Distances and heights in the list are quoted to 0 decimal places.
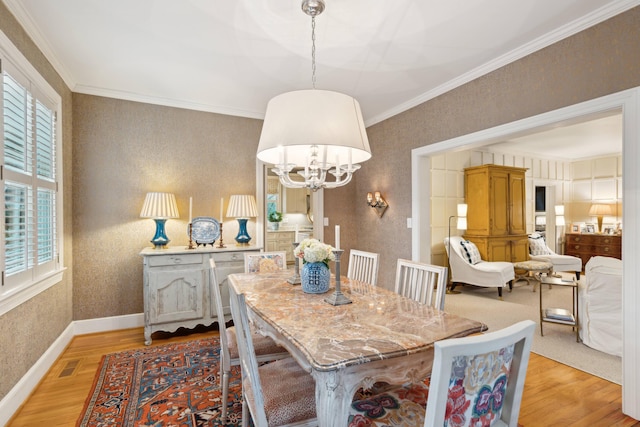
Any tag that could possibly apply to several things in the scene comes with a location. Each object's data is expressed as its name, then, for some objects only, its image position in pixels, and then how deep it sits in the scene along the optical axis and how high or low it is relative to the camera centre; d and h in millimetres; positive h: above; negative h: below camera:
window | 2090 +243
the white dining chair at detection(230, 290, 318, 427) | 1323 -797
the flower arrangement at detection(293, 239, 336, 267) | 2043 -241
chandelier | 1730 +498
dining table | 1196 -523
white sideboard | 3285 -750
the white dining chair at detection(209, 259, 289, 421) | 1960 -840
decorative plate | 3752 -185
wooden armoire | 5516 +25
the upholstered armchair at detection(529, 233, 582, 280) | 5762 -792
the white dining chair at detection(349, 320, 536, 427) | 849 -476
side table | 3199 -1021
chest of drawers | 6680 -686
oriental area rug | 2051 -1274
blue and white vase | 2104 -411
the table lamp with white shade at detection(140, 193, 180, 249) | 3471 +30
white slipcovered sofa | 2877 -829
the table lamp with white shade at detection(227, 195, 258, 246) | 3898 +32
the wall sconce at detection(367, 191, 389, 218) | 4410 +154
